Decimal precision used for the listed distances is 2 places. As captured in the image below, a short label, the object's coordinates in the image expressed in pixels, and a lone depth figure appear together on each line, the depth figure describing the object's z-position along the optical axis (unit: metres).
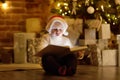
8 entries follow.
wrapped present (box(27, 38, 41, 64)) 3.72
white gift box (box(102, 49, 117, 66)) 3.56
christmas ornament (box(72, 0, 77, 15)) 3.76
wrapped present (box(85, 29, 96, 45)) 3.77
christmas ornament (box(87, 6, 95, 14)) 3.67
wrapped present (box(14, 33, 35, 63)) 3.75
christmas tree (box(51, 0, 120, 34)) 3.77
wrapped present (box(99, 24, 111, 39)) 3.76
